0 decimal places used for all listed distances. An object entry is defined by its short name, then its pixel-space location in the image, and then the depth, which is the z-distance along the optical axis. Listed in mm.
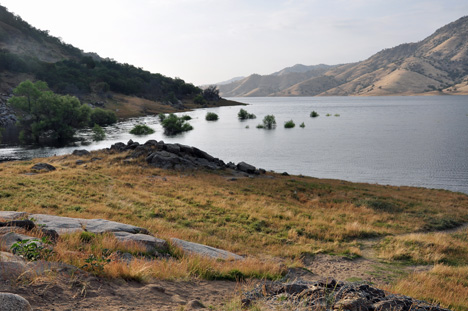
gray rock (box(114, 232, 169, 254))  10598
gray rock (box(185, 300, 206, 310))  6423
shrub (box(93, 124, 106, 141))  69562
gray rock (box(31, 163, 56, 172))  30766
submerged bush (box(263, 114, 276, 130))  94500
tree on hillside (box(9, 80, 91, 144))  66438
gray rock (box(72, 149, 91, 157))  42447
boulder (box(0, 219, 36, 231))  9953
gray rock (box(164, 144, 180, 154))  42062
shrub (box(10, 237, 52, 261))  7112
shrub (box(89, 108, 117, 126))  100781
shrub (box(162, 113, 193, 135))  85500
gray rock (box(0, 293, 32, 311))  4645
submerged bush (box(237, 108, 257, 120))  120438
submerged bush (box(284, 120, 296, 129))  93562
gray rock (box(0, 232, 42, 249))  7801
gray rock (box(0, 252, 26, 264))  6427
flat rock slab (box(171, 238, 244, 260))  11242
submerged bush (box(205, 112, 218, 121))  118312
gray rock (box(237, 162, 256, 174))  40906
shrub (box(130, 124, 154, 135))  78812
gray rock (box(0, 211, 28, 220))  12041
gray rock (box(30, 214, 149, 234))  11977
